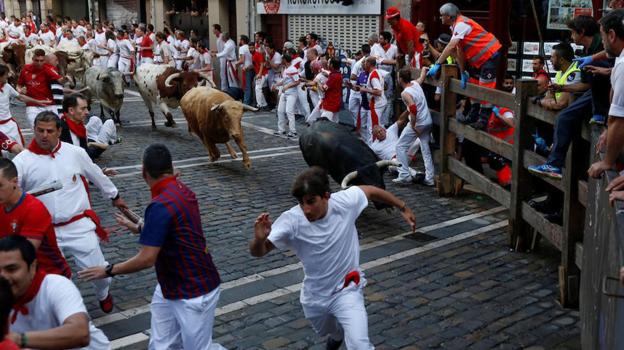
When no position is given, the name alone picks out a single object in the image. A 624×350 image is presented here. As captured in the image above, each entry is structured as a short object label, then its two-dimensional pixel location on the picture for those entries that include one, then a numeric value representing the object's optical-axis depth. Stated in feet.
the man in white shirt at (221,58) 76.43
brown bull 41.88
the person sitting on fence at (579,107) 20.99
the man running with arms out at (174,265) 15.14
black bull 30.81
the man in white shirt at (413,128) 37.14
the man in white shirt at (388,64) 46.19
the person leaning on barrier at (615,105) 17.08
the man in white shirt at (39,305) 11.39
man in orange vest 34.83
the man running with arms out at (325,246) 15.65
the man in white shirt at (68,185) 20.56
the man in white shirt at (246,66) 69.15
